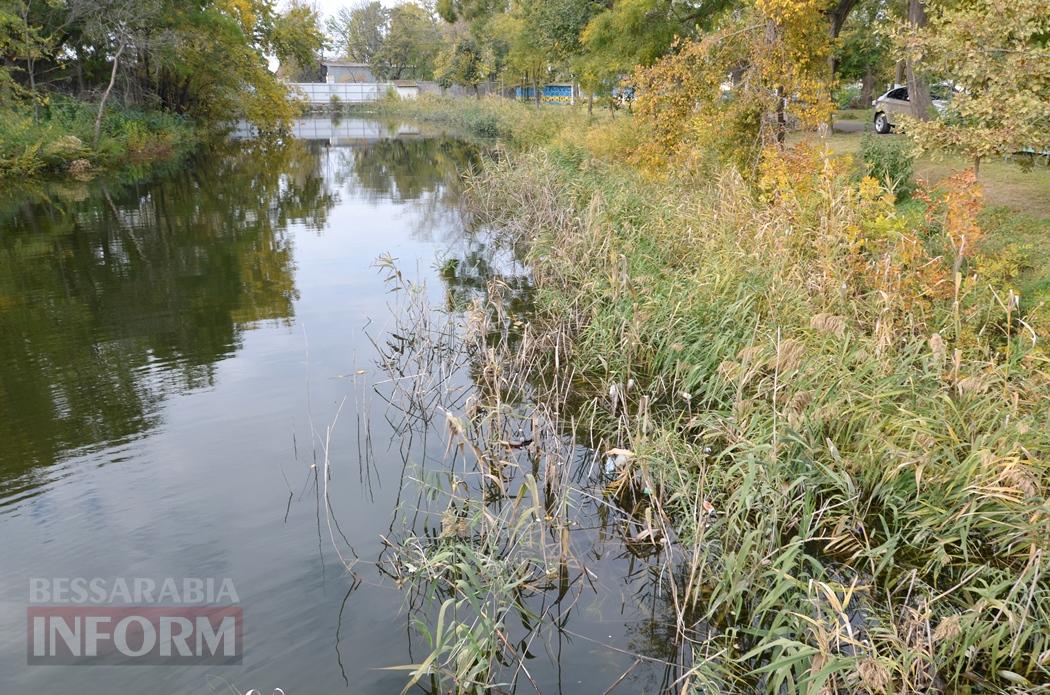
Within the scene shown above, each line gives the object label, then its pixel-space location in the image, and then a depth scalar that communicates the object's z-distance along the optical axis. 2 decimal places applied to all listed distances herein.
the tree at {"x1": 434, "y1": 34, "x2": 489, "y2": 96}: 53.41
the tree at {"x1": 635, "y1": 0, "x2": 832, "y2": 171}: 11.17
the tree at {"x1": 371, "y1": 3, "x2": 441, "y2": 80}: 75.94
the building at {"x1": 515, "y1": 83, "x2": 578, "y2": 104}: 53.28
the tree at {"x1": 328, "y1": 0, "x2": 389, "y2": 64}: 88.12
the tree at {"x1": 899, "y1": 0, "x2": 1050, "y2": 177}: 7.99
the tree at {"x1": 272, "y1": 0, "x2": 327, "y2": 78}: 36.31
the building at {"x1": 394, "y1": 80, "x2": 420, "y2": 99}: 71.06
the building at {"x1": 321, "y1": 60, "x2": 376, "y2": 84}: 80.06
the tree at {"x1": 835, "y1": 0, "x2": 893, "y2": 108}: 28.77
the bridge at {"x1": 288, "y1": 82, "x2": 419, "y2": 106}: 62.56
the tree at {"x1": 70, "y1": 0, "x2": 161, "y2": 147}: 23.52
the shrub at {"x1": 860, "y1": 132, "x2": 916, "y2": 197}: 12.33
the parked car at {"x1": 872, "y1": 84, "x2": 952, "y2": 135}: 21.23
